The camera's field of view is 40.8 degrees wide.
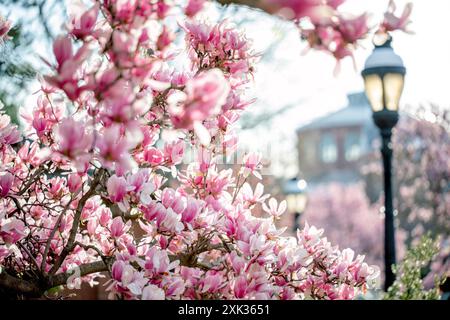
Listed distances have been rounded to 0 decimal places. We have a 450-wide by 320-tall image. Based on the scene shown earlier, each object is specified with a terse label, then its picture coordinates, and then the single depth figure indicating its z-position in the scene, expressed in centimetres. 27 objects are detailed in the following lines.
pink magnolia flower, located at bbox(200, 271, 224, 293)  295
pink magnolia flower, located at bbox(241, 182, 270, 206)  351
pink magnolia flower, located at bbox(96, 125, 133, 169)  208
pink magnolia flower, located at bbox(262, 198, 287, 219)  352
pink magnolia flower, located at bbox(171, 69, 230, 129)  205
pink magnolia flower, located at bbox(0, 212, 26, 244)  294
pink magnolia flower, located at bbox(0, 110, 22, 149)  335
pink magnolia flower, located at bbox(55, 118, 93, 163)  210
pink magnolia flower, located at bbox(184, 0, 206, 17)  238
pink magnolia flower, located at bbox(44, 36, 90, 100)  202
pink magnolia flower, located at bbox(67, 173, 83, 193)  328
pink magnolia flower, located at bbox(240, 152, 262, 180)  361
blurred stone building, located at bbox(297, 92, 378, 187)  5869
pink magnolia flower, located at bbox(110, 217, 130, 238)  318
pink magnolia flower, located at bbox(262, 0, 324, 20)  188
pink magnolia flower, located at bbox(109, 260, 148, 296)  270
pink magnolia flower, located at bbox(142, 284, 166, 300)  268
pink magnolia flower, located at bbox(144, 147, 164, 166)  325
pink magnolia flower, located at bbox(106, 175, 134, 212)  279
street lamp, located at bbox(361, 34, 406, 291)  655
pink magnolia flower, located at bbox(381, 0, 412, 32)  218
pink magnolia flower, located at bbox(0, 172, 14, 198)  309
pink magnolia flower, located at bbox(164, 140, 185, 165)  328
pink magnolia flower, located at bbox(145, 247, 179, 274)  278
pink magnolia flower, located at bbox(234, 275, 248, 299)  285
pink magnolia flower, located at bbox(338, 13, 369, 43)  207
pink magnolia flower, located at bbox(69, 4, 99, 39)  217
